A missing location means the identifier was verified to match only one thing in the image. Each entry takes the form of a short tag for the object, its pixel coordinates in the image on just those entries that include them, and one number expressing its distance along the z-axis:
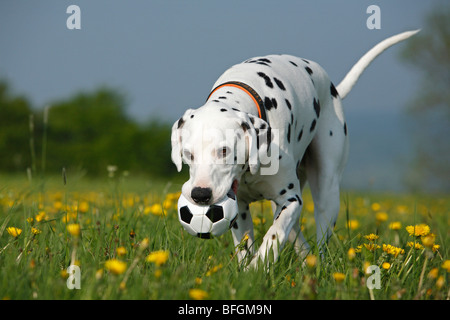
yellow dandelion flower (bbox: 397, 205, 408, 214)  8.66
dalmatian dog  3.49
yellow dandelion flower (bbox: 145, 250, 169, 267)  2.68
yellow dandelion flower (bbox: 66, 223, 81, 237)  2.82
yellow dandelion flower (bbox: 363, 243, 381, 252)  3.95
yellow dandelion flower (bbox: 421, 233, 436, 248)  3.32
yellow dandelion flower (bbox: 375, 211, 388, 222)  4.86
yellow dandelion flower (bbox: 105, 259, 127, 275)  2.49
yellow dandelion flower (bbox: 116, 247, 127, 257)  3.12
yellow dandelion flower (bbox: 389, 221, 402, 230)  4.17
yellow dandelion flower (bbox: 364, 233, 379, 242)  3.95
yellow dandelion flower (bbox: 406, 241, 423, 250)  3.91
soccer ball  3.45
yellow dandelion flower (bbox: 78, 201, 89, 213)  5.05
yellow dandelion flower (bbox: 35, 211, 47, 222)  3.95
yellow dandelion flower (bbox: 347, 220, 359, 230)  5.53
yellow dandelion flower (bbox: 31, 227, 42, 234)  3.72
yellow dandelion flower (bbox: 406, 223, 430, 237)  3.91
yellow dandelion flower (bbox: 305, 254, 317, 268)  3.21
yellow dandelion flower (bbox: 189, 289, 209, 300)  2.65
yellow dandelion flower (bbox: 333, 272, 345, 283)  2.83
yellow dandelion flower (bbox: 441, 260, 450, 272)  3.29
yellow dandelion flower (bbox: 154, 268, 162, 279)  2.68
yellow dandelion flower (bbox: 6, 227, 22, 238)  3.68
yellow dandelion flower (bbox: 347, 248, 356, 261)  3.14
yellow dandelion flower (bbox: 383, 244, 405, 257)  3.72
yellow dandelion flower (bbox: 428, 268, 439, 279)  3.19
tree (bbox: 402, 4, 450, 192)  21.25
